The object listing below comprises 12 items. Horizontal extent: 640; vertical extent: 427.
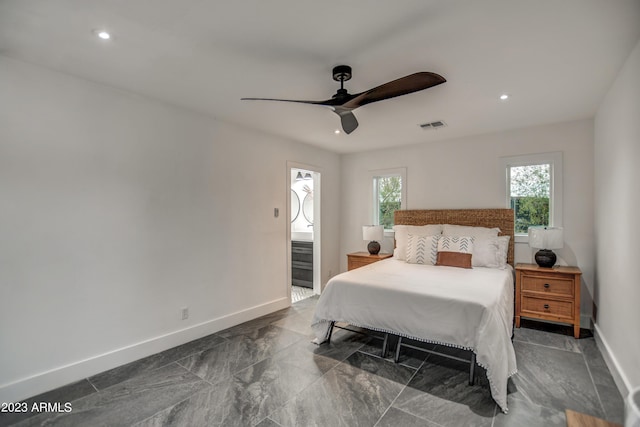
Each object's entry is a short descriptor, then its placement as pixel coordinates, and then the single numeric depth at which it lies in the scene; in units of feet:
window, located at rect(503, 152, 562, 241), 12.94
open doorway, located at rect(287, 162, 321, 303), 17.42
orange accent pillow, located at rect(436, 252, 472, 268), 12.38
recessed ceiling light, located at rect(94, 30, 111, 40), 6.53
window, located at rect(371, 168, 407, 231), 16.99
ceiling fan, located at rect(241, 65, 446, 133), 6.89
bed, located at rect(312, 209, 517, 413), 7.54
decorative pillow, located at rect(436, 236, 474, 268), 12.45
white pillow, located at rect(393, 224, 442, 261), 14.65
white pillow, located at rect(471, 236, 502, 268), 12.48
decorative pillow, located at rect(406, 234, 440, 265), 13.25
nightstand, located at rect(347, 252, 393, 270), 15.84
